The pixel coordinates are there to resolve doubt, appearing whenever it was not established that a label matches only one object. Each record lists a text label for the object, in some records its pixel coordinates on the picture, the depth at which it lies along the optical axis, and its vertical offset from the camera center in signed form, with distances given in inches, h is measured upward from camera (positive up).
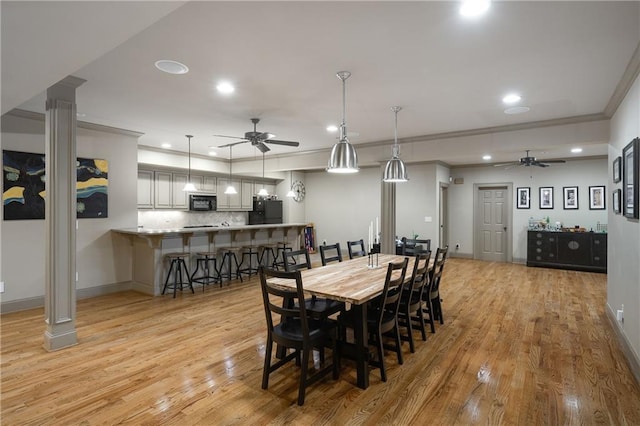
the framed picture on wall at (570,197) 302.8 +12.0
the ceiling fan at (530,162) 260.2 +38.4
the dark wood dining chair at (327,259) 152.8 -21.5
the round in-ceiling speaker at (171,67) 112.1 +49.9
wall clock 401.4 +24.9
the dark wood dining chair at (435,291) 146.3 -36.2
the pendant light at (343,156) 121.7 +20.0
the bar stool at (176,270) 206.8 -37.3
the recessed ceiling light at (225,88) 131.7 +50.3
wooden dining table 101.5 -25.0
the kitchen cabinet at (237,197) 343.3 +15.3
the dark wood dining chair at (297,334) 93.4 -36.4
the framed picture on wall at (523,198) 322.3 +12.4
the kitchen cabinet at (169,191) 287.1 +18.1
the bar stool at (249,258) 251.8 -36.5
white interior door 334.0 -13.3
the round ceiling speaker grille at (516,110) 160.5 +49.1
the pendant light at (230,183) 278.2 +29.1
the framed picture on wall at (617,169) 134.8 +17.3
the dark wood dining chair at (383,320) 106.2 -37.1
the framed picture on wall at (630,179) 109.9 +11.3
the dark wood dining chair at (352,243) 170.4 -17.6
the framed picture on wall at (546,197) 312.3 +12.8
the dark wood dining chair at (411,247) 173.4 -20.3
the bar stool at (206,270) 223.3 -41.0
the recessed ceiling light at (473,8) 77.7 +48.6
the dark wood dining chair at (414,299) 127.6 -36.2
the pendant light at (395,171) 159.9 +19.1
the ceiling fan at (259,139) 172.9 +38.3
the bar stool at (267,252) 264.8 -34.1
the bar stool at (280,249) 277.9 -32.4
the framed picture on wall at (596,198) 291.9 +11.1
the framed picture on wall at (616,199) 136.3 +4.8
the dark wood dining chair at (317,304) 110.5 -33.6
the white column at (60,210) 124.7 +0.5
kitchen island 205.3 -22.6
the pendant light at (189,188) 248.5 +17.3
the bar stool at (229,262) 239.6 -37.7
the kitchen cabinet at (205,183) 319.0 +26.9
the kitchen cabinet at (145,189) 274.8 +18.5
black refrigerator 366.0 -1.1
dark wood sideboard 278.5 -34.1
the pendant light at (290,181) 395.1 +35.6
